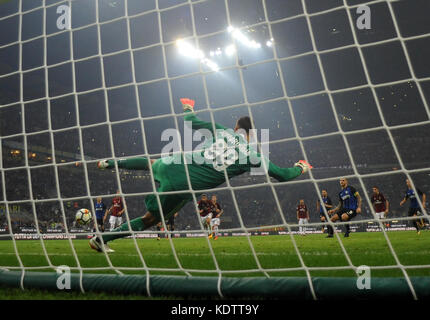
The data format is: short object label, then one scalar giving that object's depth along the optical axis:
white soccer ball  5.97
